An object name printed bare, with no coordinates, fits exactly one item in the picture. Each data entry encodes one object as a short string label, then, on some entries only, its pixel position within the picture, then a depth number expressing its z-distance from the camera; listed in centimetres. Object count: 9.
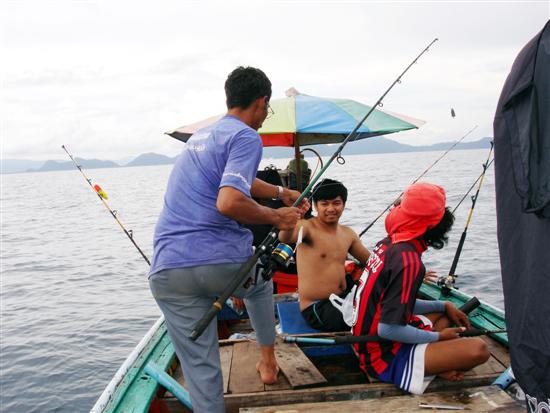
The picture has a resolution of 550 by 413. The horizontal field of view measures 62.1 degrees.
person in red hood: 295
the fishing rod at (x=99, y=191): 549
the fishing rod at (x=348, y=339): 324
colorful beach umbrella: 526
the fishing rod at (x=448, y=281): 559
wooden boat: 297
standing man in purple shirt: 265
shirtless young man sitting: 450
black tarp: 149
